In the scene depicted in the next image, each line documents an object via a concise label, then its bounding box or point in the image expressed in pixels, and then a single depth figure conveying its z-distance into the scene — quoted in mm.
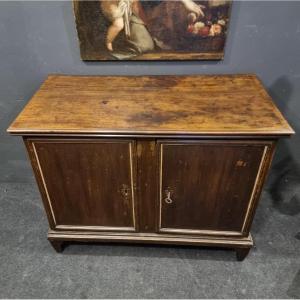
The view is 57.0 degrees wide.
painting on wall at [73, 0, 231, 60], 1178
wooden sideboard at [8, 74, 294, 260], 977
